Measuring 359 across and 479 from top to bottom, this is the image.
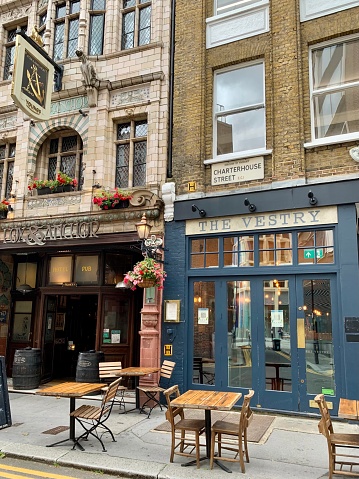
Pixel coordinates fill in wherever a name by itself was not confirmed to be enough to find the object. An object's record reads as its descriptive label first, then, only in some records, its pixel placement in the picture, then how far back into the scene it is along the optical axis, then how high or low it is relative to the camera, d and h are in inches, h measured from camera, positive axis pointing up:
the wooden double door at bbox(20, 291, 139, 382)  416.8 -20.6
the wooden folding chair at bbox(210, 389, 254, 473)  208.5 -60.1
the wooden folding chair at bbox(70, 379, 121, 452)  243.1 -61.0
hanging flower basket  338.0 +29.5
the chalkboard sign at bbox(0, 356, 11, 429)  271.9 -60.7
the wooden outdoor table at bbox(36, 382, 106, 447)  242.5 -48.5
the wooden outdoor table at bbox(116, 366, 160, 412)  319.9 -47.0
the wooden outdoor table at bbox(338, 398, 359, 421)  195.0 -47.0
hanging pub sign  369.7 +215.5
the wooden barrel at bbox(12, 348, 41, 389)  406.3 -58.5
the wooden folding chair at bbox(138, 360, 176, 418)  327.8 -61.9
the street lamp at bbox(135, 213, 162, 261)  355.9 +61.5
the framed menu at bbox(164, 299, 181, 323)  360.2 +1.6
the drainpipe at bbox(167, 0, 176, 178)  393.1 +213.5
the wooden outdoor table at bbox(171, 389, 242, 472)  209.9 -47.4
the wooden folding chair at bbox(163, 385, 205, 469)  216.5 -60.9
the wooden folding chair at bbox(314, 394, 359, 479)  195.8 -59.5
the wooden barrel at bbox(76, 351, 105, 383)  380.5 -52.5
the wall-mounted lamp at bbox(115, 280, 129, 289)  379.2 +24.1
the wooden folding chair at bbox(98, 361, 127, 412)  344.1 -49.7
